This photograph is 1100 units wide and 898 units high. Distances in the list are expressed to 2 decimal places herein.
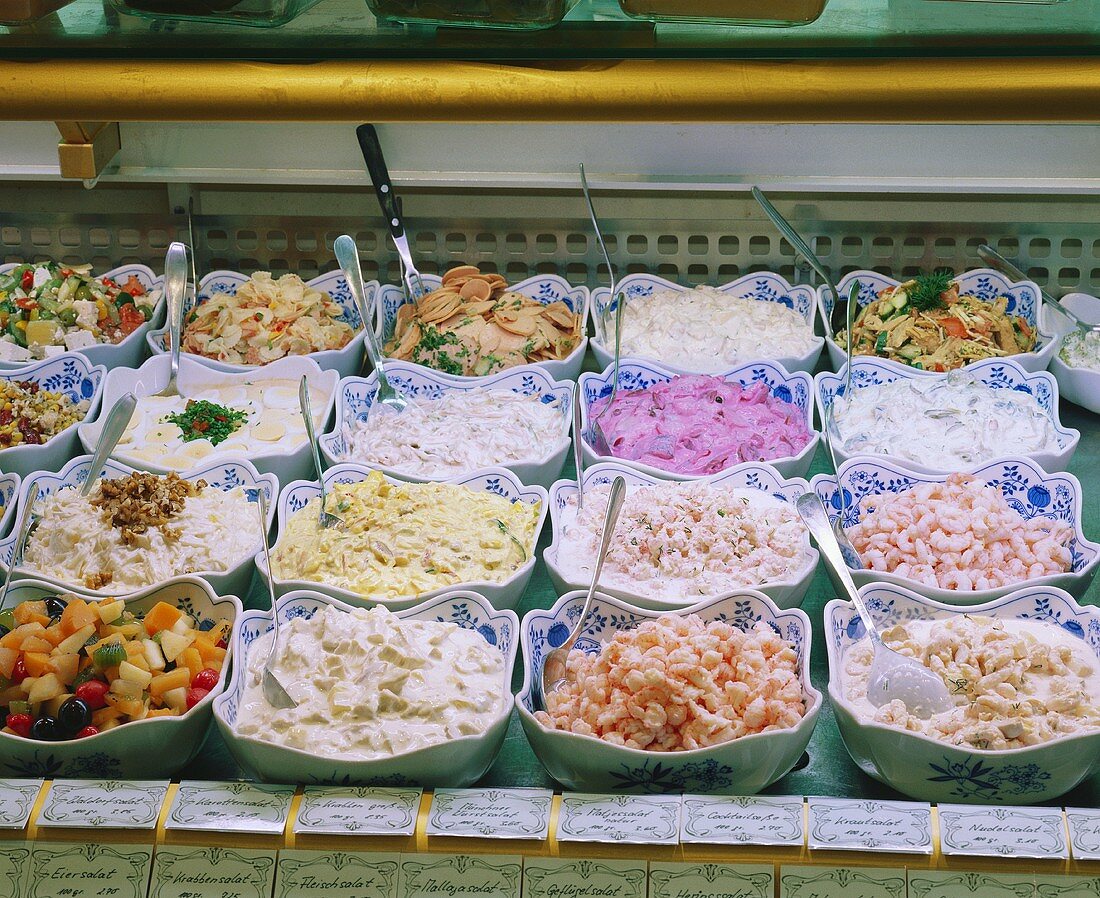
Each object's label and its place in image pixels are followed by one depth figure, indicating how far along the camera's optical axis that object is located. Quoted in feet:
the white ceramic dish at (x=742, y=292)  9.57
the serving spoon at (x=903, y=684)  5.98
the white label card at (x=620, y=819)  5.19
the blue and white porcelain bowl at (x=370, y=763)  5.56
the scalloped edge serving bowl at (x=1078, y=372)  8.79
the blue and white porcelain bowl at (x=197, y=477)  7.29
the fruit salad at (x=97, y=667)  5.96
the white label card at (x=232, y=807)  5.31
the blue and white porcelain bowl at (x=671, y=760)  5.53
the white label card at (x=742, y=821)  5.16
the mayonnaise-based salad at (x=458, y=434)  8.27
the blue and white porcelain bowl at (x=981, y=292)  9.23
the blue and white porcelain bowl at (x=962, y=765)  5.45
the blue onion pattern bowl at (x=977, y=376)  8.55
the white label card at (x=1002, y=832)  5.06
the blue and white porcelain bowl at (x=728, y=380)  8.59
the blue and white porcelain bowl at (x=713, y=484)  6.72
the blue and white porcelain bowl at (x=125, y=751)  5.75
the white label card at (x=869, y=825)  5.10
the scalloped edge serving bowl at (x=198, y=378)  8.96
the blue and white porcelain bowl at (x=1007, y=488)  7.39
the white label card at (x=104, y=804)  5.35
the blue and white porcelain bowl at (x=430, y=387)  8.73
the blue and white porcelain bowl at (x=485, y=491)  6.86
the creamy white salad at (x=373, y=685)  5.76
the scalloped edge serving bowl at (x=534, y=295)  9.71
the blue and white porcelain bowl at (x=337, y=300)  9.30
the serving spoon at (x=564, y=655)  6.42
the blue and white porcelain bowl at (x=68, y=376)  9.17
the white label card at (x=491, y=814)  5.25
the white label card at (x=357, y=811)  5.27
